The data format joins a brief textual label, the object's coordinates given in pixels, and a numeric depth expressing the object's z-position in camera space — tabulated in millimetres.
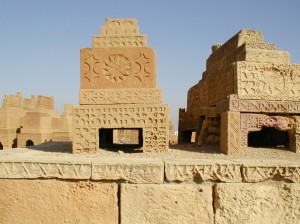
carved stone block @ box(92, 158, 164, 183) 3090
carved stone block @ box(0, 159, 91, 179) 3127
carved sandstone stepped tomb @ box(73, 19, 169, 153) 4773
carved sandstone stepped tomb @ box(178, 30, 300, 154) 5141
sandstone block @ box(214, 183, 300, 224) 3074
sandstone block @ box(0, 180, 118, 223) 3105
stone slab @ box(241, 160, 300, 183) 3098
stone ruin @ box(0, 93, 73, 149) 17312
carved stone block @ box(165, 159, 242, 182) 3102
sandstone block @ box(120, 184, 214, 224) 3059
